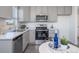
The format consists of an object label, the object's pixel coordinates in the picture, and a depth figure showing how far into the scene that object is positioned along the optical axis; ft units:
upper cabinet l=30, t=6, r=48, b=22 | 7.52
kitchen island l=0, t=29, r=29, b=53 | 2.85
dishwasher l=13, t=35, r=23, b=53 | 3.31
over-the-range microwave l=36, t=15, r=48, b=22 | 7.39
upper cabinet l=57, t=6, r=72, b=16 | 7.65
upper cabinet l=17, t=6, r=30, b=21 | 6.77
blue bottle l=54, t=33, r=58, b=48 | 1.97
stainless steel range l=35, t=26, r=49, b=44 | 7.09
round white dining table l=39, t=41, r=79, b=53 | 1.85
